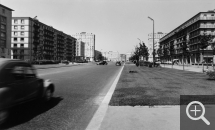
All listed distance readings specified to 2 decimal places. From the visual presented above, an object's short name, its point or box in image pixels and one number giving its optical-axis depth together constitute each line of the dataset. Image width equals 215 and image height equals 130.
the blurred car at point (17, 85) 4.11
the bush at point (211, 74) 12.74
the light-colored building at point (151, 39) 159.10
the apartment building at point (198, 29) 65.01
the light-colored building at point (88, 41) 181.62
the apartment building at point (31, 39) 76.69
